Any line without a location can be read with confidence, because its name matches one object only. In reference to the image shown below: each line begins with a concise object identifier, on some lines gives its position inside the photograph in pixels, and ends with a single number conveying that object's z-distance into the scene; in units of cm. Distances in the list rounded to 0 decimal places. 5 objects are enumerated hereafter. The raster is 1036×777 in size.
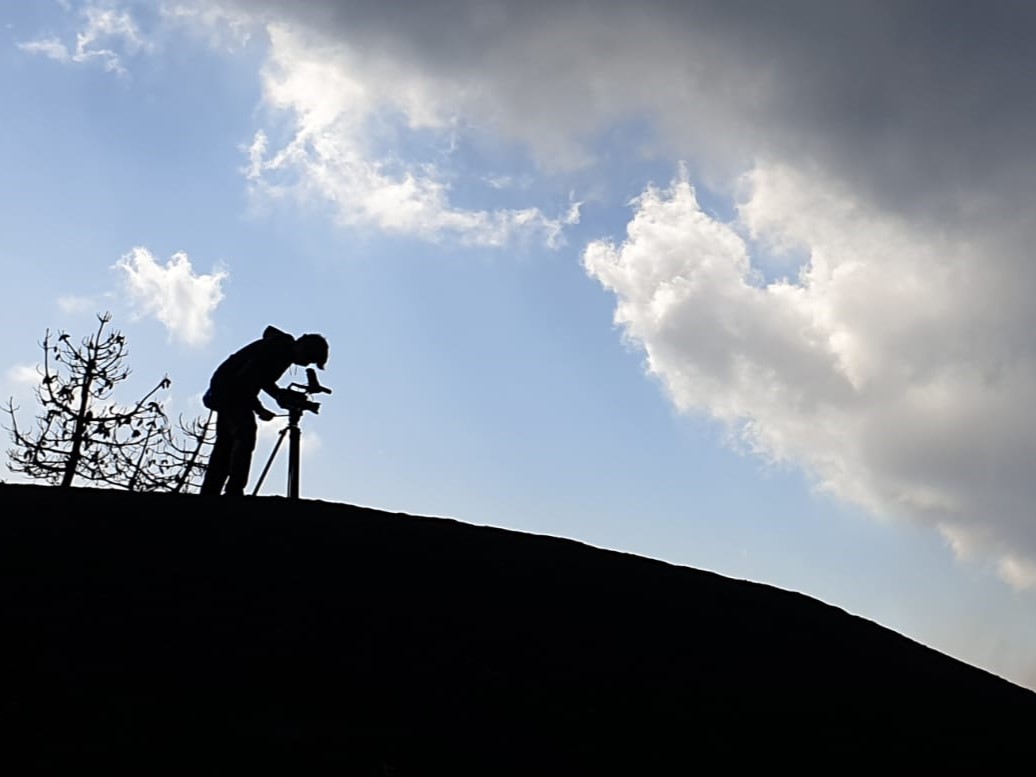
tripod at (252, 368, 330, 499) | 1346
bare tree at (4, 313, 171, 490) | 2848
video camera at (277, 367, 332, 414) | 1344
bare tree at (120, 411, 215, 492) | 2862
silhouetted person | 1332
